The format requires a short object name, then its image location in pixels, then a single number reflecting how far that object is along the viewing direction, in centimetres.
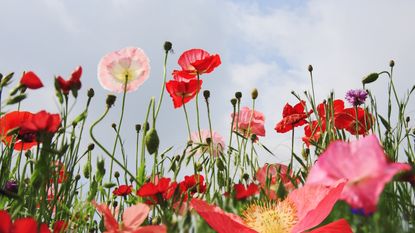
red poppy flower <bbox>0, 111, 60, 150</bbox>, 83
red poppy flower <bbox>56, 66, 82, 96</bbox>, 93
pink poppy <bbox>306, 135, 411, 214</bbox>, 36
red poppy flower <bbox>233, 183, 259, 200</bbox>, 123
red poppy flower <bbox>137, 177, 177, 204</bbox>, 115
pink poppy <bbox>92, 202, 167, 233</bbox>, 86
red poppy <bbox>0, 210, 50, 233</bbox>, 71
